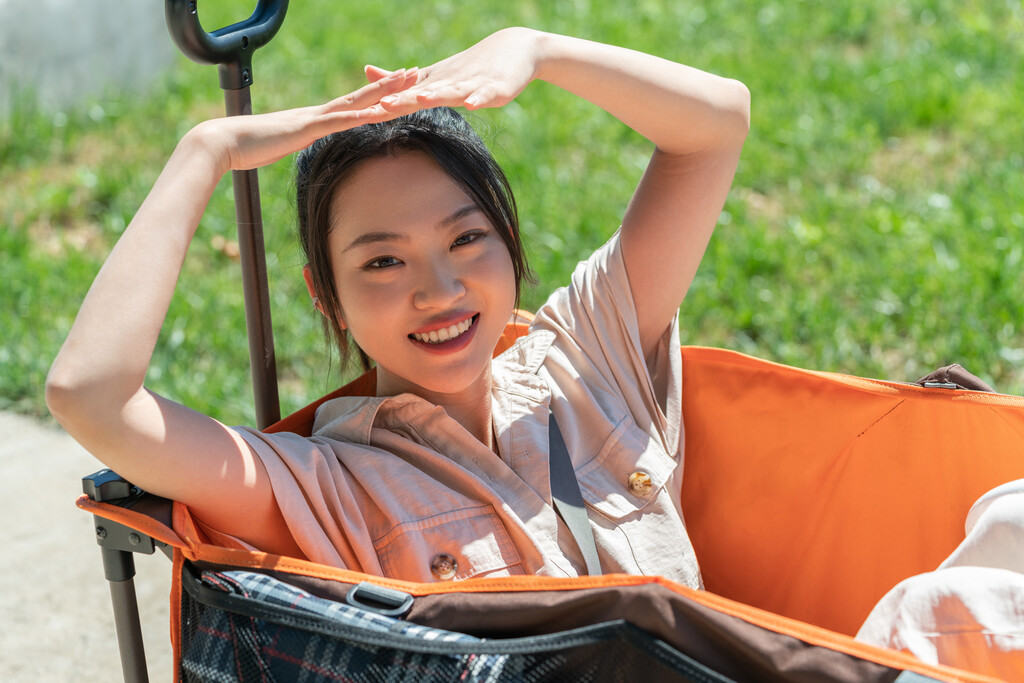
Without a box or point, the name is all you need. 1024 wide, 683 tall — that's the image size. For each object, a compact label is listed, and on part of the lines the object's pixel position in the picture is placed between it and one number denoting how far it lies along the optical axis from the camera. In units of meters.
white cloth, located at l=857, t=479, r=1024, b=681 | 1.64
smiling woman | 1.75
